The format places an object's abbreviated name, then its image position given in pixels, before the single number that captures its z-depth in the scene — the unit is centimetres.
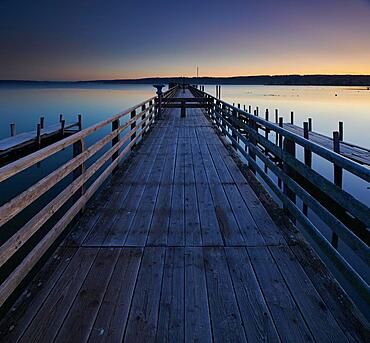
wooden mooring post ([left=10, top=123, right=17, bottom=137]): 1872
